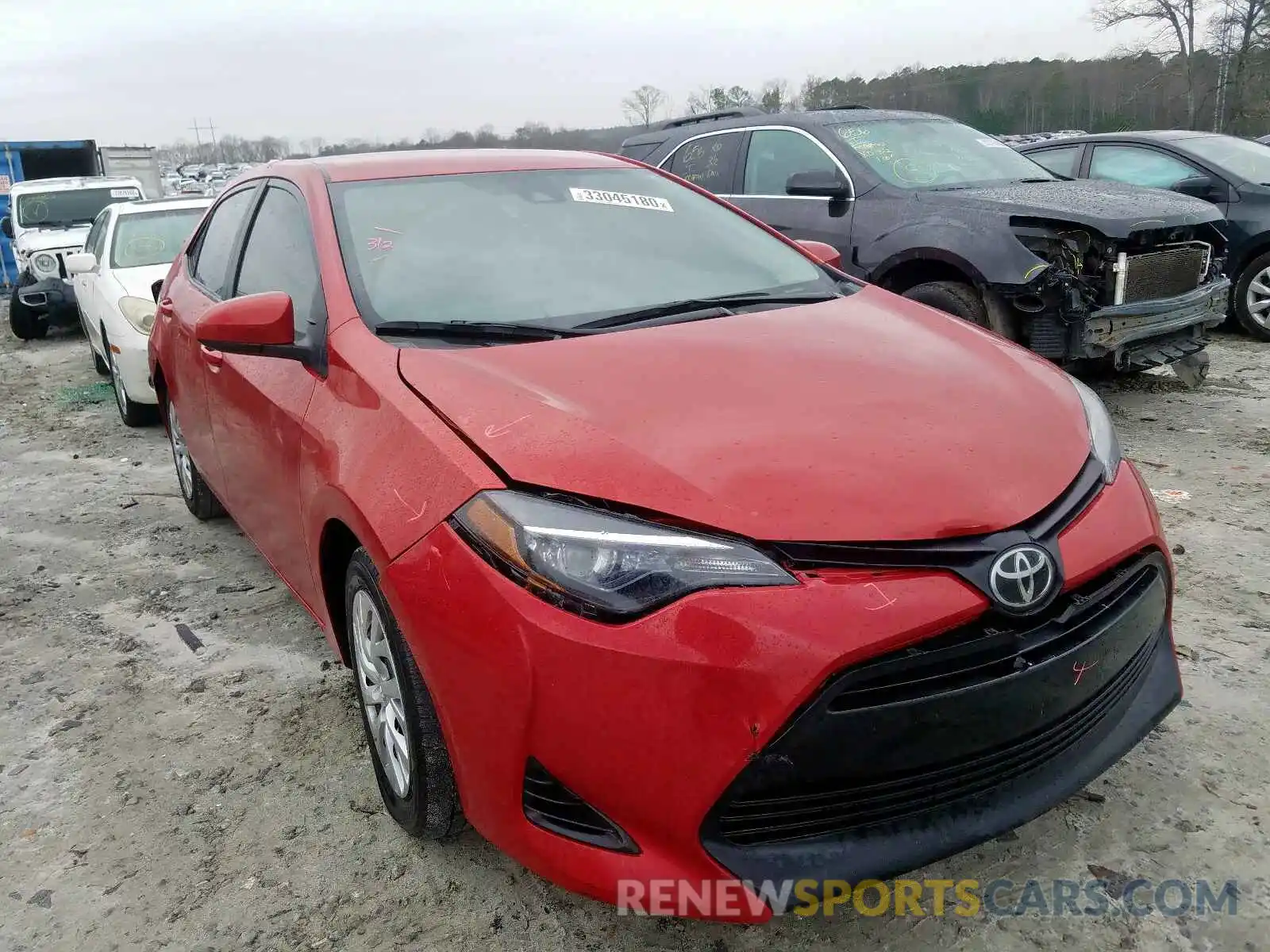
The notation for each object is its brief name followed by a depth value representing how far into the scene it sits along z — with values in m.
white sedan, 6.22
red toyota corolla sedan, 1.60
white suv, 10.95
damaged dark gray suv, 4.89
